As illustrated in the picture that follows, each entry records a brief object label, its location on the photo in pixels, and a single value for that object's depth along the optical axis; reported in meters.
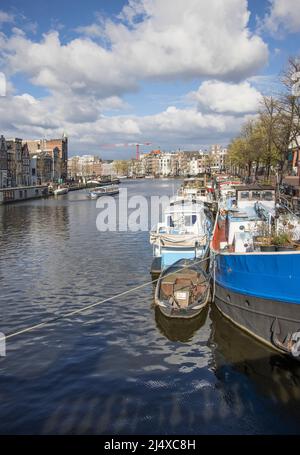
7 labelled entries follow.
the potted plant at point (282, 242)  14.81
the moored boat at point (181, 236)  25.59
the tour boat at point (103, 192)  106.81
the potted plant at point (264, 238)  15.33
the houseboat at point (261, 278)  13.73
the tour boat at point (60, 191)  121.25
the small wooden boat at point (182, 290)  18.92
